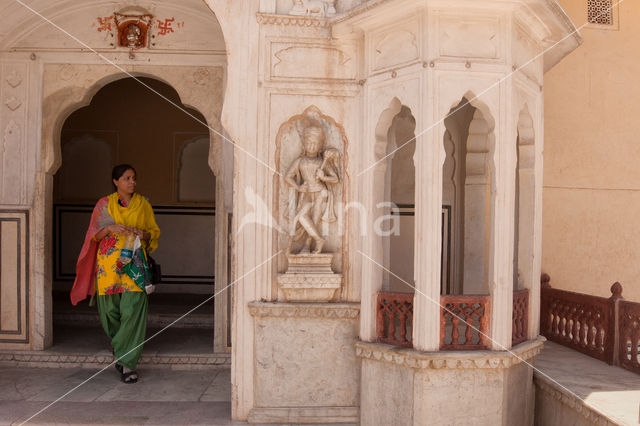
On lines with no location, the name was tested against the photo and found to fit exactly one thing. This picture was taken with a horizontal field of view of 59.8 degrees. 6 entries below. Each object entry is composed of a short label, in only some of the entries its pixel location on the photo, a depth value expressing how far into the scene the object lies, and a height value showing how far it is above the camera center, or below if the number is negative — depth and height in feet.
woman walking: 16.80 -2.28
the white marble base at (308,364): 13.75 -4.07
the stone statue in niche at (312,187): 13.61 +0.29
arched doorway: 26.73 +1.06
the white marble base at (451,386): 12.23 -4.12
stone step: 18.04 -5.33
